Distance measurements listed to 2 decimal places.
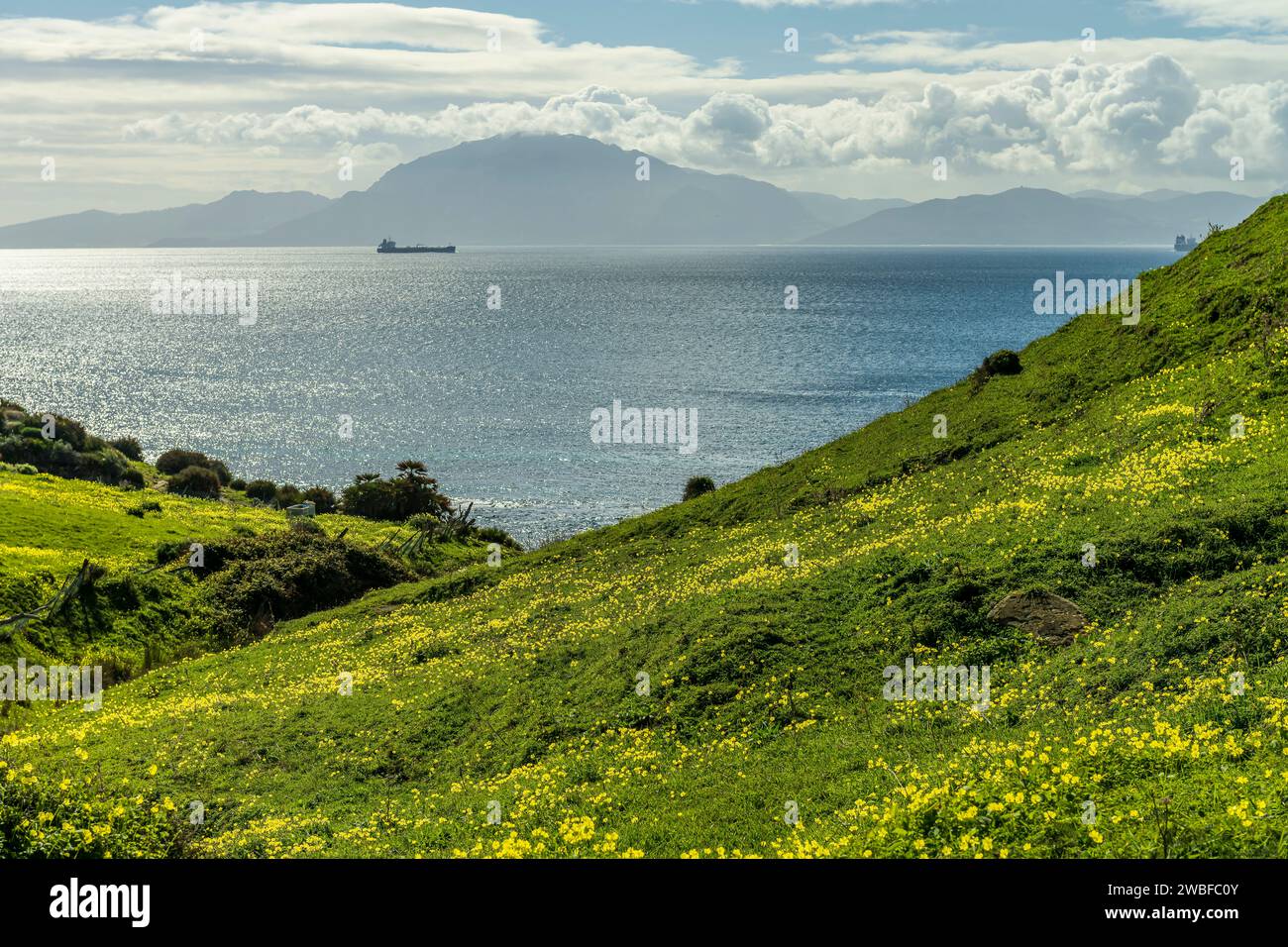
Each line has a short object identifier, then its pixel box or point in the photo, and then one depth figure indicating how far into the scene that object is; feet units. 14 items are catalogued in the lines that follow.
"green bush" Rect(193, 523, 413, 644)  164.24
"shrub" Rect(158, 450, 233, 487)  300.20
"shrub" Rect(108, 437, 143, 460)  313.94
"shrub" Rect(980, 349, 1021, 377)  170.50
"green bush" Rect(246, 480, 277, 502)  286.05
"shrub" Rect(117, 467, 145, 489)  261.05
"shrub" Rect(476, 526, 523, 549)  241.96
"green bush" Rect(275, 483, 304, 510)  282.15
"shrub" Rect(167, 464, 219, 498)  274.36
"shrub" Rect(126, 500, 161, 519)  200.75
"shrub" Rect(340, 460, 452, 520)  259.80
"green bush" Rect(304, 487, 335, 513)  282.36
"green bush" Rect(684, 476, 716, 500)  212.23
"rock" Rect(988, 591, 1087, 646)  78.07
